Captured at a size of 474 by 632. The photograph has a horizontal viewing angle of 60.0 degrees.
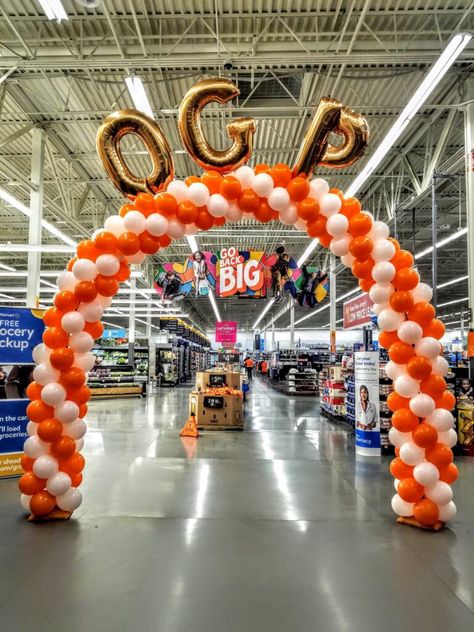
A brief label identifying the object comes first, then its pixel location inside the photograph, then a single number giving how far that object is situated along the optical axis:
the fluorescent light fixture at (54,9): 4.93
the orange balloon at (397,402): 4.04
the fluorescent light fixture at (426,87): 5.10
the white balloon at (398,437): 3.97
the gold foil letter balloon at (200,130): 3.97
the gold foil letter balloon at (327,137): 3.98
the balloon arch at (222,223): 3.85
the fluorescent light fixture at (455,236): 10.83
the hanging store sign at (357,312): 8.32
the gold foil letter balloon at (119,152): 4.08
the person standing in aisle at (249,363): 21.47
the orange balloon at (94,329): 4.25
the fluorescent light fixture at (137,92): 5.96
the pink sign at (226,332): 23.05
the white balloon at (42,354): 3.96
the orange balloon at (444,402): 3.95
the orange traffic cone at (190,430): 8.12
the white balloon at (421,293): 4.05
